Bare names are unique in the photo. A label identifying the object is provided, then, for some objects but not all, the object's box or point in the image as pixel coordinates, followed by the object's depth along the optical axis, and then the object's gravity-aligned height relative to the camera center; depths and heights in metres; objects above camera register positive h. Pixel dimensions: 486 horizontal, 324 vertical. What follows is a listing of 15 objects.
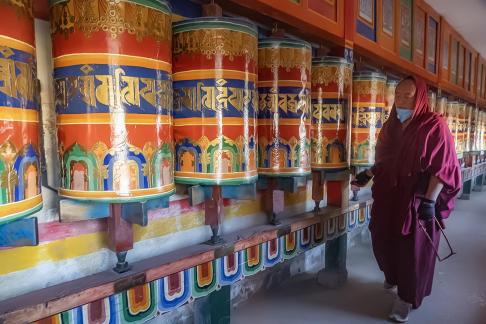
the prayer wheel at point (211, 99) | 1.17 +0.11
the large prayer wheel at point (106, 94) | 0.90 +0.10
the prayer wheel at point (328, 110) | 1.80 +0.11
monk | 1.74 -0.29
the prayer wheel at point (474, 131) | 4.69 +0.01
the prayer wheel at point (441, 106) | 3.46 +0.25
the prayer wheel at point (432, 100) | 3.24 +0.28
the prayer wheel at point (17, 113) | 0.71 +0.04
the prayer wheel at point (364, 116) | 2.12 +0.09
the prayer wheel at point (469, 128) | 4.36 +0.05
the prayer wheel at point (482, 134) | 5.32 -0.03
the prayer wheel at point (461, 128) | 3.97 +0.04
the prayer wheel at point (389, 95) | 2.41 +0.24
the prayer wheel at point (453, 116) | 3.71 +0.16
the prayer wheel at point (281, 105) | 1.49 +0.11
